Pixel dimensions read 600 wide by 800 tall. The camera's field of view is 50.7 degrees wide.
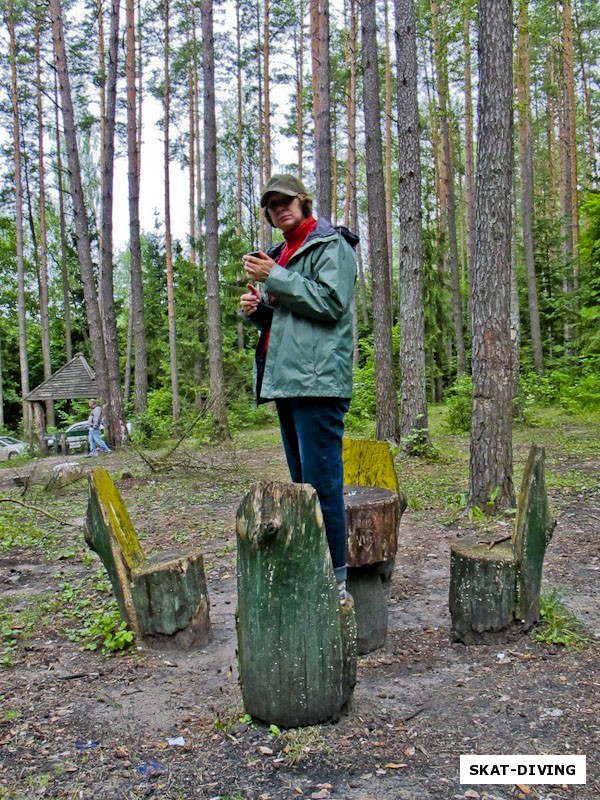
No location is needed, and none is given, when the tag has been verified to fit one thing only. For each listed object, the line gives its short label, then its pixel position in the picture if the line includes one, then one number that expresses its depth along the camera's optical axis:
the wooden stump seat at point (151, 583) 3.38
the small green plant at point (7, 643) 3.33
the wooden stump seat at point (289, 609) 2.39
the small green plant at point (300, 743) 2.28
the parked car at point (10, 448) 19.33
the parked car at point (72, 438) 18.16
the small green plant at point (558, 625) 3.26
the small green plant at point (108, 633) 3.40
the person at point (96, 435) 14.81
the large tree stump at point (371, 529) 3.34
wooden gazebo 20.34
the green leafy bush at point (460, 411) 14.24
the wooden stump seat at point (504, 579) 3.26
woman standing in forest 2.55
